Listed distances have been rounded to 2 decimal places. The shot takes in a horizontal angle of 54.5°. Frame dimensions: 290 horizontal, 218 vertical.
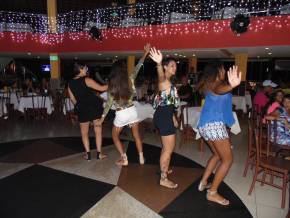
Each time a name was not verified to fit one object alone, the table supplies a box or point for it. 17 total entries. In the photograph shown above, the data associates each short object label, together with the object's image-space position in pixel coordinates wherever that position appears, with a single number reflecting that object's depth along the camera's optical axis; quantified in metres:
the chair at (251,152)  3.62
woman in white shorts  3.88
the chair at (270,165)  3.11
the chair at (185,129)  5.53
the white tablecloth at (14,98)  8.43
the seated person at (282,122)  4.03
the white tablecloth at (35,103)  7.69
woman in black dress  4.17
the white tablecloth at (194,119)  5.39
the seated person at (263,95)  5.85
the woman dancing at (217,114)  2.93
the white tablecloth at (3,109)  7.42
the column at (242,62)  11.95
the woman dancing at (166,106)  3.29
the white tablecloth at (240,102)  9.08
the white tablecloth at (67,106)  7.95
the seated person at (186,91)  7.82
